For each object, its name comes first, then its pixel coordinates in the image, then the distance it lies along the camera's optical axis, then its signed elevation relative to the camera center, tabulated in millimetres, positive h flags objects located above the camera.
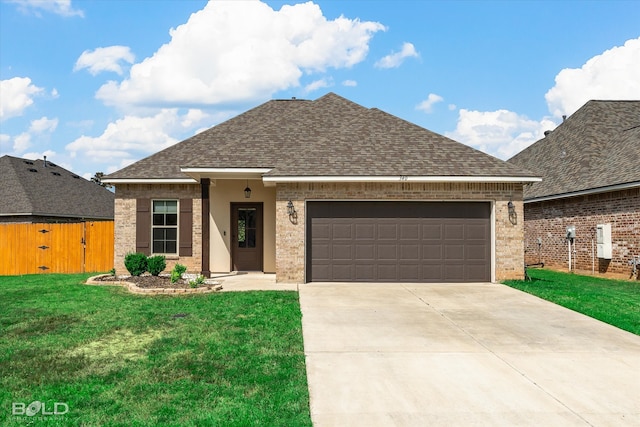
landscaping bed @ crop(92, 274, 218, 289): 11868 -1453
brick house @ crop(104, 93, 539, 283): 13383 +628
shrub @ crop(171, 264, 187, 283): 12111 -1180
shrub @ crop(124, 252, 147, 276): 13320 -1017
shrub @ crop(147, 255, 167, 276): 13164 -1046
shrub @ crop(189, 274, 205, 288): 11613 -1357
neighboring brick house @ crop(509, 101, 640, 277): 15445 +1311
